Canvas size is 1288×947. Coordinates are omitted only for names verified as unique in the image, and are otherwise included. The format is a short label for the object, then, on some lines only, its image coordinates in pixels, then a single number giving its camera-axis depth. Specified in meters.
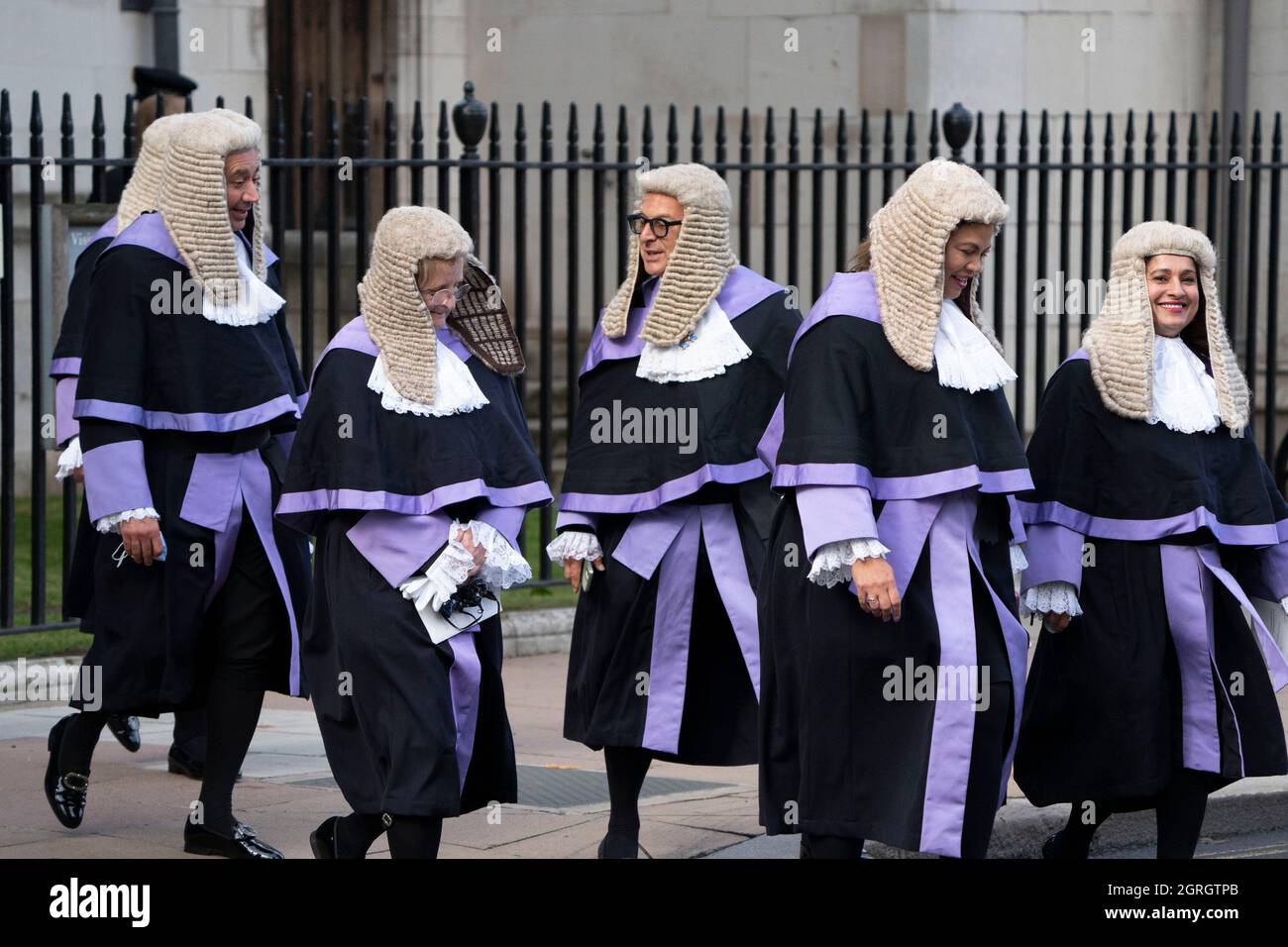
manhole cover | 7.45
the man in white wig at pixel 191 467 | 6.71
